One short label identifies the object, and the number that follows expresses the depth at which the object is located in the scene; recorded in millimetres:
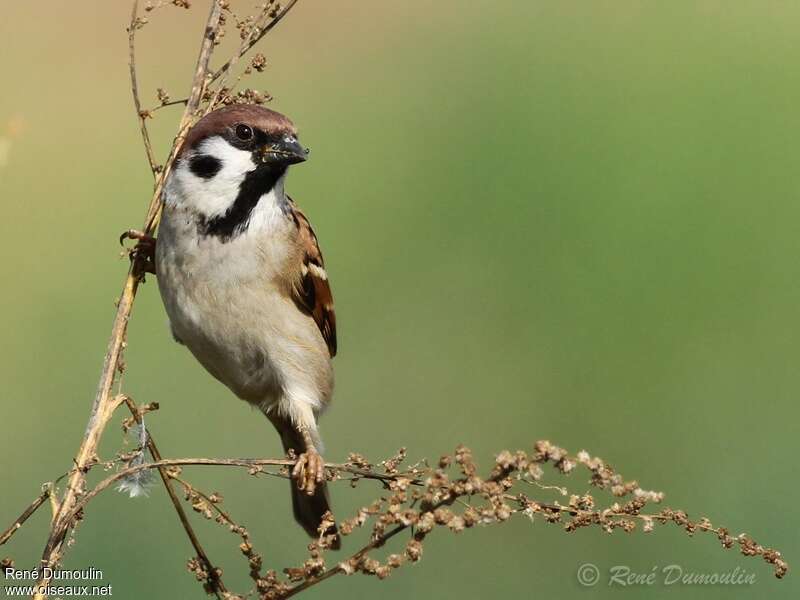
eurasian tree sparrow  6039
